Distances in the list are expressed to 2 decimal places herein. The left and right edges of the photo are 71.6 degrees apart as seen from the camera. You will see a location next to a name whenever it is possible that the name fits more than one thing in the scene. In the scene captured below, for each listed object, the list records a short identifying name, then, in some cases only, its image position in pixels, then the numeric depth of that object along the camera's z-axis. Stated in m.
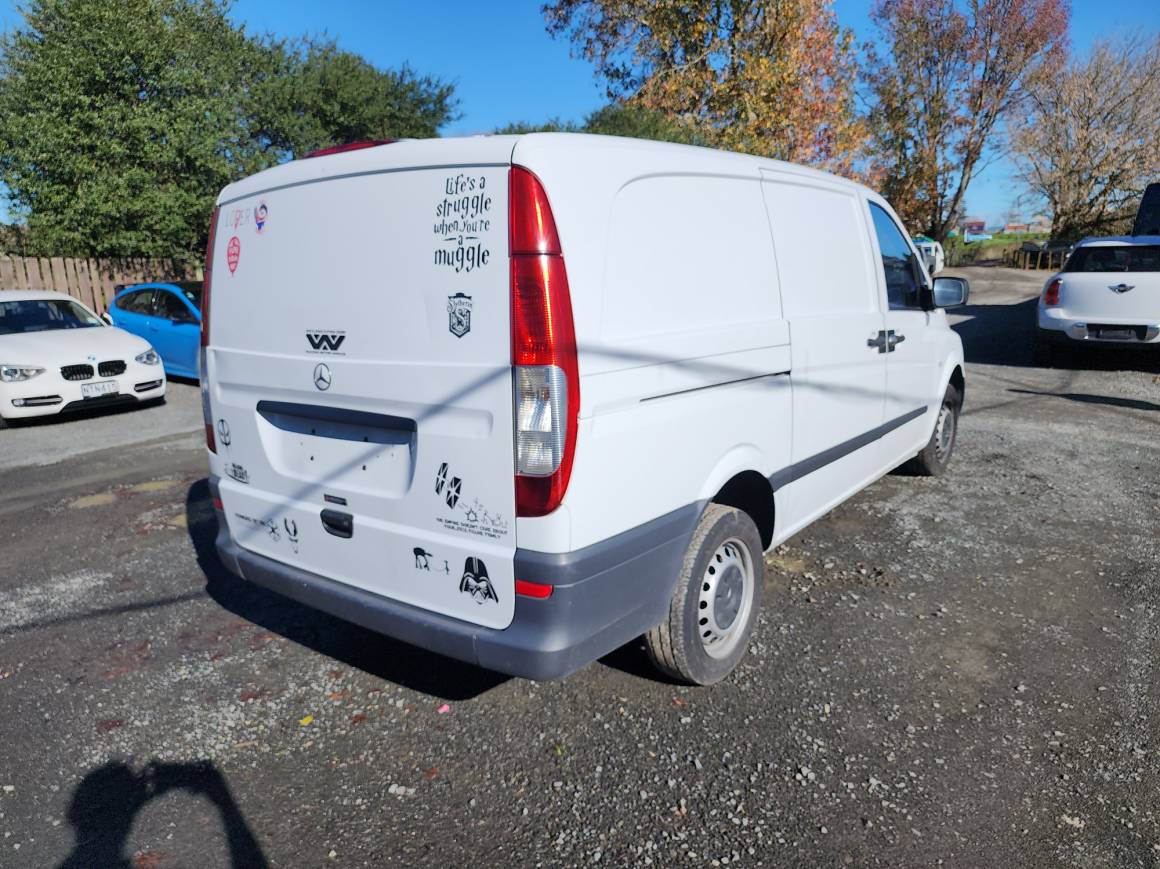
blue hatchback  10.77
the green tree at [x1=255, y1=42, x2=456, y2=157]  17.69
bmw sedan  8.41
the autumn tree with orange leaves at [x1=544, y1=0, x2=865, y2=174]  16.56
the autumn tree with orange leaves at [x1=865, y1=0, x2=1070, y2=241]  31.81
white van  2.39
